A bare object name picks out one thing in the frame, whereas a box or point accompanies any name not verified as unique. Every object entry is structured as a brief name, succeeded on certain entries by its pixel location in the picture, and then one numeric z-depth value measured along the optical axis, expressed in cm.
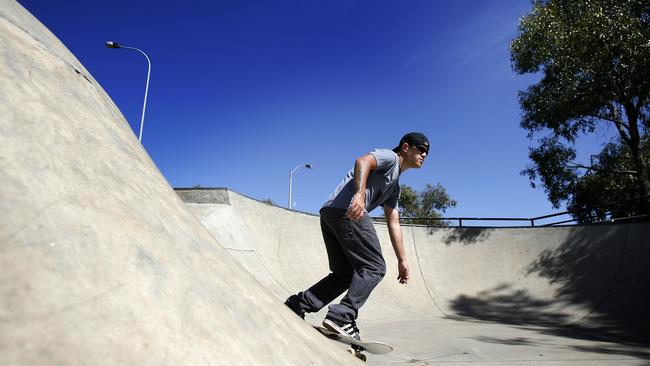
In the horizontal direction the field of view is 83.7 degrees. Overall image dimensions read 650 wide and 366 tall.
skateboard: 241
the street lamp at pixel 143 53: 1589
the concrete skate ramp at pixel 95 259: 69
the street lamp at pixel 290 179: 2752
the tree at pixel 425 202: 3375
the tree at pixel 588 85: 1124
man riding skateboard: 248
